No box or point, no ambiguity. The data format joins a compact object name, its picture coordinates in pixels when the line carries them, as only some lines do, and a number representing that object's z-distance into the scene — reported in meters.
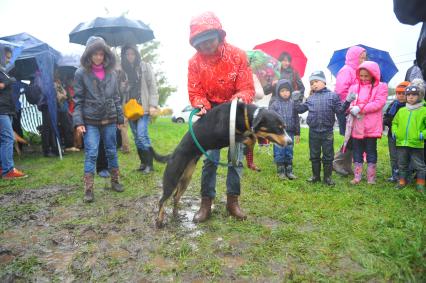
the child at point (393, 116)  5.11
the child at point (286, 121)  5.58
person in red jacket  3.27
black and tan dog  2.88
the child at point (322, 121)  4.96
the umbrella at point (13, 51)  5.87
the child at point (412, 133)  4.56
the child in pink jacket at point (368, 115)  4.91
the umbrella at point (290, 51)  7.85
